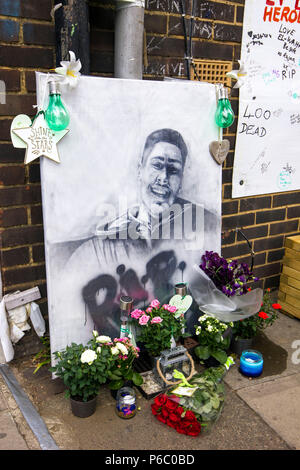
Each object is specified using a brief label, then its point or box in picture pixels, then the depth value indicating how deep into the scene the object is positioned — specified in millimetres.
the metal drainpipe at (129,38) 2637
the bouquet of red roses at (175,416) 2314
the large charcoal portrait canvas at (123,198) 2480
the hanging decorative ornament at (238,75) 2951
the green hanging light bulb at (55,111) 2307
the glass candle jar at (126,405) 2422
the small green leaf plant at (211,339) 2828
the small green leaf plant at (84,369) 2311
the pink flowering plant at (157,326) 2654
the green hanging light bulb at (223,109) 2871
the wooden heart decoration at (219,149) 2934
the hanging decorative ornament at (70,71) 2291
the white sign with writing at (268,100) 3412
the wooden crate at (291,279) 3621
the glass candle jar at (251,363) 2834
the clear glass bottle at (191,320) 3053
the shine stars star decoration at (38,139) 2365
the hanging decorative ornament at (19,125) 2361
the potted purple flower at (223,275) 2961
